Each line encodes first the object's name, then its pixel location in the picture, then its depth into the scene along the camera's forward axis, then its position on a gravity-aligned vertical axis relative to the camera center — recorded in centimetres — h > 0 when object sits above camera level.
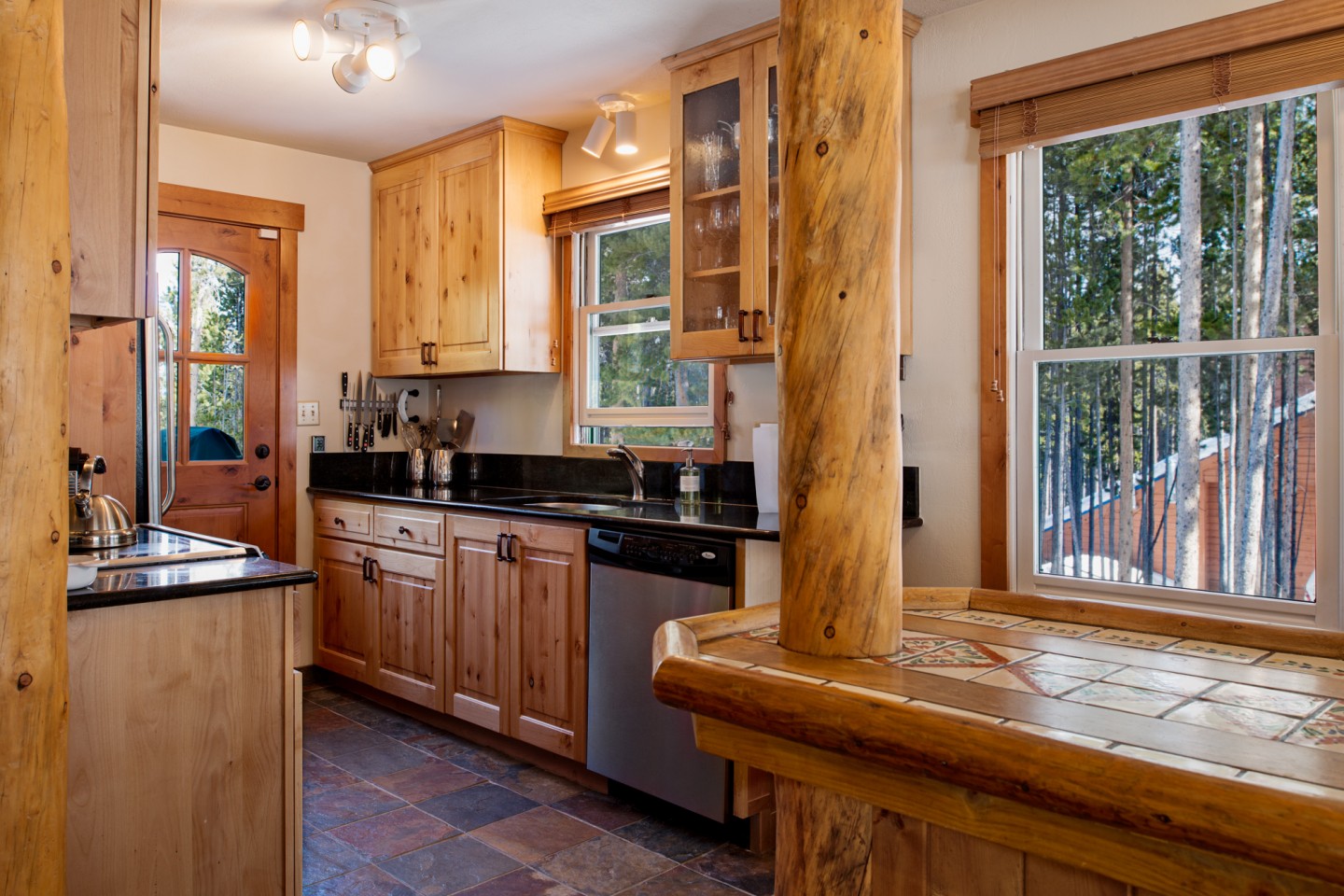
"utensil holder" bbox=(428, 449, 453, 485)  450 -10
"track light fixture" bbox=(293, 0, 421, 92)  286 +132
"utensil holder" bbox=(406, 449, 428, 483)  454 -9
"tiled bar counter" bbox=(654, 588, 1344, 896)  78 -28
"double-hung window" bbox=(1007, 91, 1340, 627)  220 +21
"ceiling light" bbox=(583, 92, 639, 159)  362 +124
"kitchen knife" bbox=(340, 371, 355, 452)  458 +20
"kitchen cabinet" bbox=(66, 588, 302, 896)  174 -60
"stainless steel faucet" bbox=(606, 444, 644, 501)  367 -8
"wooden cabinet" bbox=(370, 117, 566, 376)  395 +85
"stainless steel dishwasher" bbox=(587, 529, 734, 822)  268 -66
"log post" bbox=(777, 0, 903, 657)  126 +17
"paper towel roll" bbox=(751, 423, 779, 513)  300 -6
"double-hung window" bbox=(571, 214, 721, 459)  369 +39
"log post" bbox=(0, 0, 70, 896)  131 +0
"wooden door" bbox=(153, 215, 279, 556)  411 +33
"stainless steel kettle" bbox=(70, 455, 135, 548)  238 -20
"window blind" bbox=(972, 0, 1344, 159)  212 +92
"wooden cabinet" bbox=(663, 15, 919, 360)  293 +81
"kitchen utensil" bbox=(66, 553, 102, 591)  171 -24
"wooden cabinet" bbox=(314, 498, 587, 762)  316 -65
